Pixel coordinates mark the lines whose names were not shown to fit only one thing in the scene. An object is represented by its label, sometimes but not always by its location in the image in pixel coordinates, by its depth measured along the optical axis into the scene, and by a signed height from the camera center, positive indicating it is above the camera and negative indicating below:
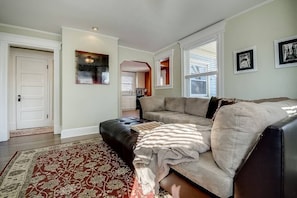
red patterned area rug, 1.43 -0.91
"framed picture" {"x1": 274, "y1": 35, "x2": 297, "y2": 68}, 2.23 +0.76
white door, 4.25 +0.23
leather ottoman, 1.71 -0.51
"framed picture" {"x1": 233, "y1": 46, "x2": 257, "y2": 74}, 2.72 +0.77
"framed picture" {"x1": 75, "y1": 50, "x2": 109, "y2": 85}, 3.64 +0.84
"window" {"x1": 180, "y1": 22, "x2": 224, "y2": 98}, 3.35 +1.00
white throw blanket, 1.08 -0.40
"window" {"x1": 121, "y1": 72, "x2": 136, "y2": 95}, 9.60 +1.16
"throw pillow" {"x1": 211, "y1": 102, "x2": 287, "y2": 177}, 0.80 -0.17
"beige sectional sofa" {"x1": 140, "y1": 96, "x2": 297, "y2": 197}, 0.80 -0.28
